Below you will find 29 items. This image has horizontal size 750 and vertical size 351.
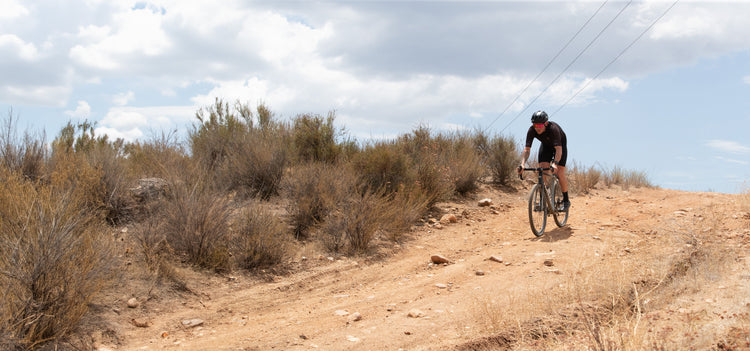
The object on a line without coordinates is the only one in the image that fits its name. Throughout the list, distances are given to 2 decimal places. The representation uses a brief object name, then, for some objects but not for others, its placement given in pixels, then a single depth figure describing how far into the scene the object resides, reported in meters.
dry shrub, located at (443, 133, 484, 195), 13.17
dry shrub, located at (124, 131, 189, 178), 9.91
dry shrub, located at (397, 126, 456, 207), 11.86
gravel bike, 8.62
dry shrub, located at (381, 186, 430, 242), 9.39
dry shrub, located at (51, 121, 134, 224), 8.40
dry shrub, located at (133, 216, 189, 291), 6.46
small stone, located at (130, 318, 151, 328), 5.60
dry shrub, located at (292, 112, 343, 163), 12.80
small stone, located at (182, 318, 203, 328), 5.75
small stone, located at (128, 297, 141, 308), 5.82
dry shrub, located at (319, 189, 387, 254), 8.62
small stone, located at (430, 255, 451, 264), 7.98
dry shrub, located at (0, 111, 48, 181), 8.38
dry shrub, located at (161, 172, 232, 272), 7.18
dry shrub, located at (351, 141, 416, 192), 11.41
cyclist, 8.62
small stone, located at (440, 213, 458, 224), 11.03
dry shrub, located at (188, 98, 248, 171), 12.01
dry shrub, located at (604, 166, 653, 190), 18.23
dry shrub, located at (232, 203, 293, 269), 7.52
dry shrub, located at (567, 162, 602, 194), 16.03
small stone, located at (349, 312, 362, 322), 5.49
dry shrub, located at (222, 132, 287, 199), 10.81
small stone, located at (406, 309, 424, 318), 5.38
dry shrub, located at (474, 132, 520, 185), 15.31
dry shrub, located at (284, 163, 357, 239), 9.20
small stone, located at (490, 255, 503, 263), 7.41
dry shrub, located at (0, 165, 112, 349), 4.58
